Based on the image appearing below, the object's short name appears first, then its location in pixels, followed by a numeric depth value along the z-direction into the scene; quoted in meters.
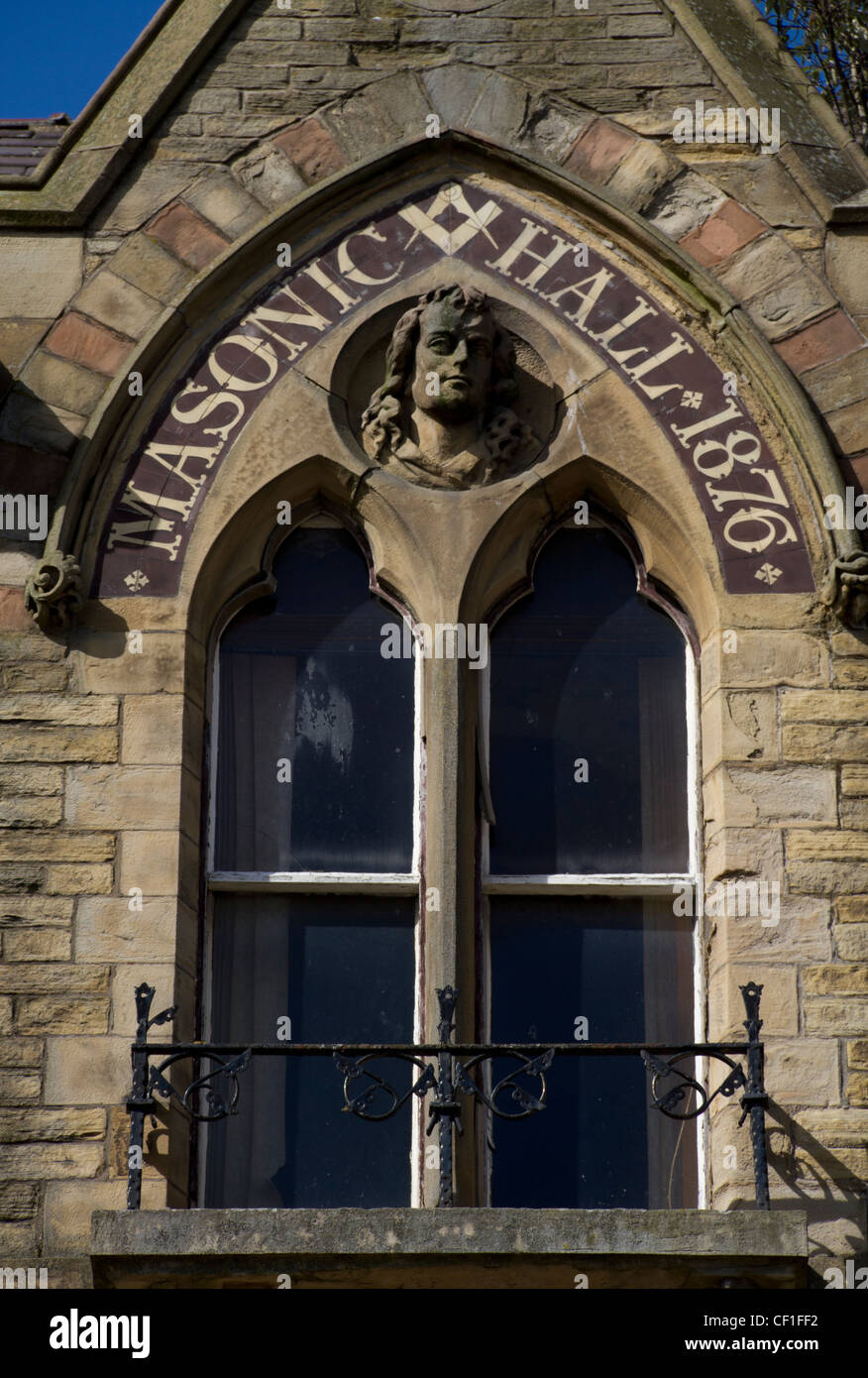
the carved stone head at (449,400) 10.02
